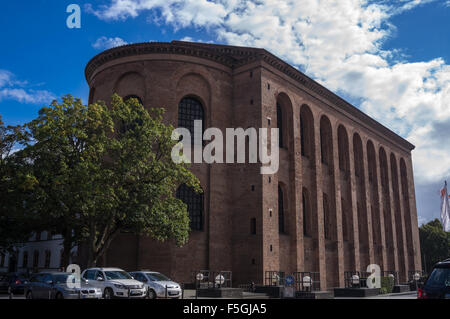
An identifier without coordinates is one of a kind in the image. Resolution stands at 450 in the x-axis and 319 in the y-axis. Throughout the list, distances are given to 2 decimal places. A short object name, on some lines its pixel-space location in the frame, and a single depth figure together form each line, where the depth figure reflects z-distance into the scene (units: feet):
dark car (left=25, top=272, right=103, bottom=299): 48.29
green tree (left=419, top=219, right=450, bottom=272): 207.72
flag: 99.45
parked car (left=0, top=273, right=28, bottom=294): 72.33
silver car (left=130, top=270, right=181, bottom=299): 55.98
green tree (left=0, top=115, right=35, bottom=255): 58.65
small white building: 116.00
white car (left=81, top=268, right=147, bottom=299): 51.42
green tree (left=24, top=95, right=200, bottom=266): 58.95
